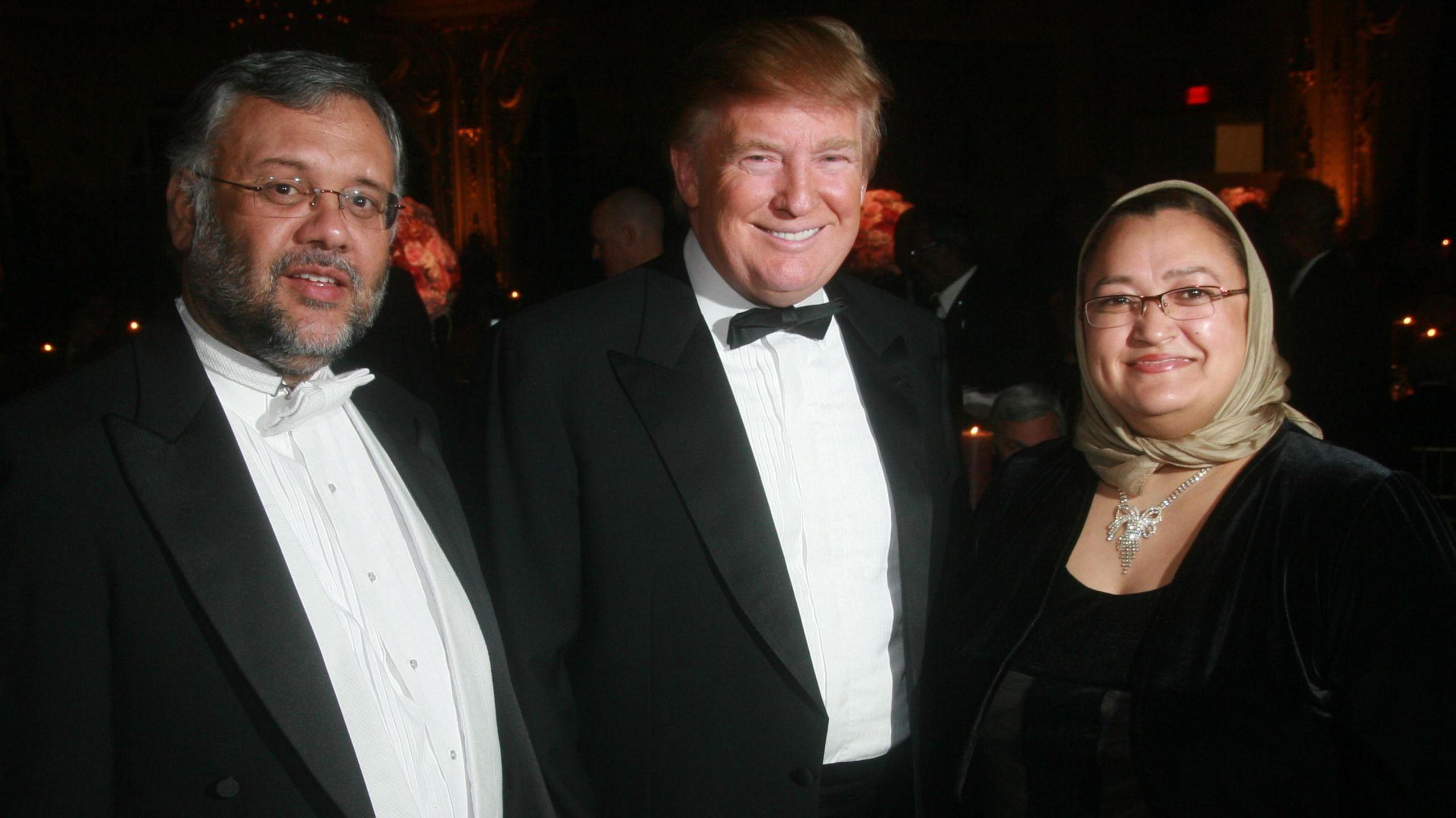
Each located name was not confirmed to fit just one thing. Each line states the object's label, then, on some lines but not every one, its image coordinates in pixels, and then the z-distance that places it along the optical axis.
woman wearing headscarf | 1.59
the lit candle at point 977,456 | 3.48
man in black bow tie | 1.88
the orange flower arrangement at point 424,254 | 5.42
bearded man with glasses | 1.30
